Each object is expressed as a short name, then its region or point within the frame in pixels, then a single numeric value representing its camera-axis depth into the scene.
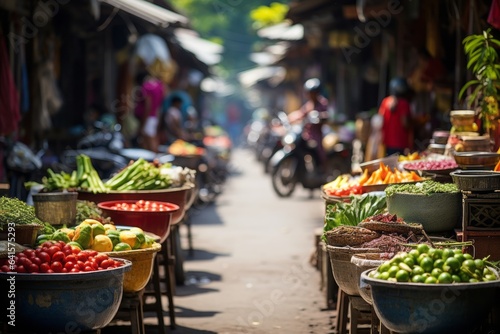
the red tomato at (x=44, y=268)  9.29
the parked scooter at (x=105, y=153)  21.96
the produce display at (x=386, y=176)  13.88
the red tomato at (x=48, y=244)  9.99
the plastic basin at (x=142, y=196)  14.57
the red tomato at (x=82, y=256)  9.63
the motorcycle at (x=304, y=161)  31.88
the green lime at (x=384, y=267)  9.11
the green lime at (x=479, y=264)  8.93
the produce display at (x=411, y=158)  16.26
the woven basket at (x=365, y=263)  9.78
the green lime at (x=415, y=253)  9.07
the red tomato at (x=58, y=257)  9.51
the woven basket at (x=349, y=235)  10.77
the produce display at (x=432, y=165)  13.55
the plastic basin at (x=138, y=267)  10.64
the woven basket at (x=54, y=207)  11.81
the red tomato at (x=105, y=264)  9.62
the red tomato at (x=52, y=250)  9.59
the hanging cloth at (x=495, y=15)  14.01
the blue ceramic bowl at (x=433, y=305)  8.59
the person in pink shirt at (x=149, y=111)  30.69
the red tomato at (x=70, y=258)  9.51
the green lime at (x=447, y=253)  8.98
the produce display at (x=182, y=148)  30.20
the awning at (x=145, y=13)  22.27
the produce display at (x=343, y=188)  14.26
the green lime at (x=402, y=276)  8.76
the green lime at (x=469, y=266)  8.84
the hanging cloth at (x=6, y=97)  17.93
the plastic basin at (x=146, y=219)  12.79
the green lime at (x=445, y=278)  8.63
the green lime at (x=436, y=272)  8.76
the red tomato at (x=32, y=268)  9.28
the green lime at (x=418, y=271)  8.84
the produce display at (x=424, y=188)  11.76
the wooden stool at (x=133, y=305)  11.11
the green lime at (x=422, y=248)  9.23
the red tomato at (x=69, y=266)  9.40
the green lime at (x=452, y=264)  8.80
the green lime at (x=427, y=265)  8.87
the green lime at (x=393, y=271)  8.92
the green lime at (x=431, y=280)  8.67
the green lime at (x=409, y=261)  8.97
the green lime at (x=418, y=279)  8.71
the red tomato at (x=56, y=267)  9.34
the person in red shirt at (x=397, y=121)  23.92
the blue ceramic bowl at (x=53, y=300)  9.09
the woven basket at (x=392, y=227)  10.82
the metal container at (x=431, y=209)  11.67
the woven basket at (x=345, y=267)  10.48
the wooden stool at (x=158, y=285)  13.33
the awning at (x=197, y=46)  44.10
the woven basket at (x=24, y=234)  10.33
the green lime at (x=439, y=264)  8.89
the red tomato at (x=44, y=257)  9.47
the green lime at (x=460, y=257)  8.91
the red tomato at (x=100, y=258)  9.70
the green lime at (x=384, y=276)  8.93
